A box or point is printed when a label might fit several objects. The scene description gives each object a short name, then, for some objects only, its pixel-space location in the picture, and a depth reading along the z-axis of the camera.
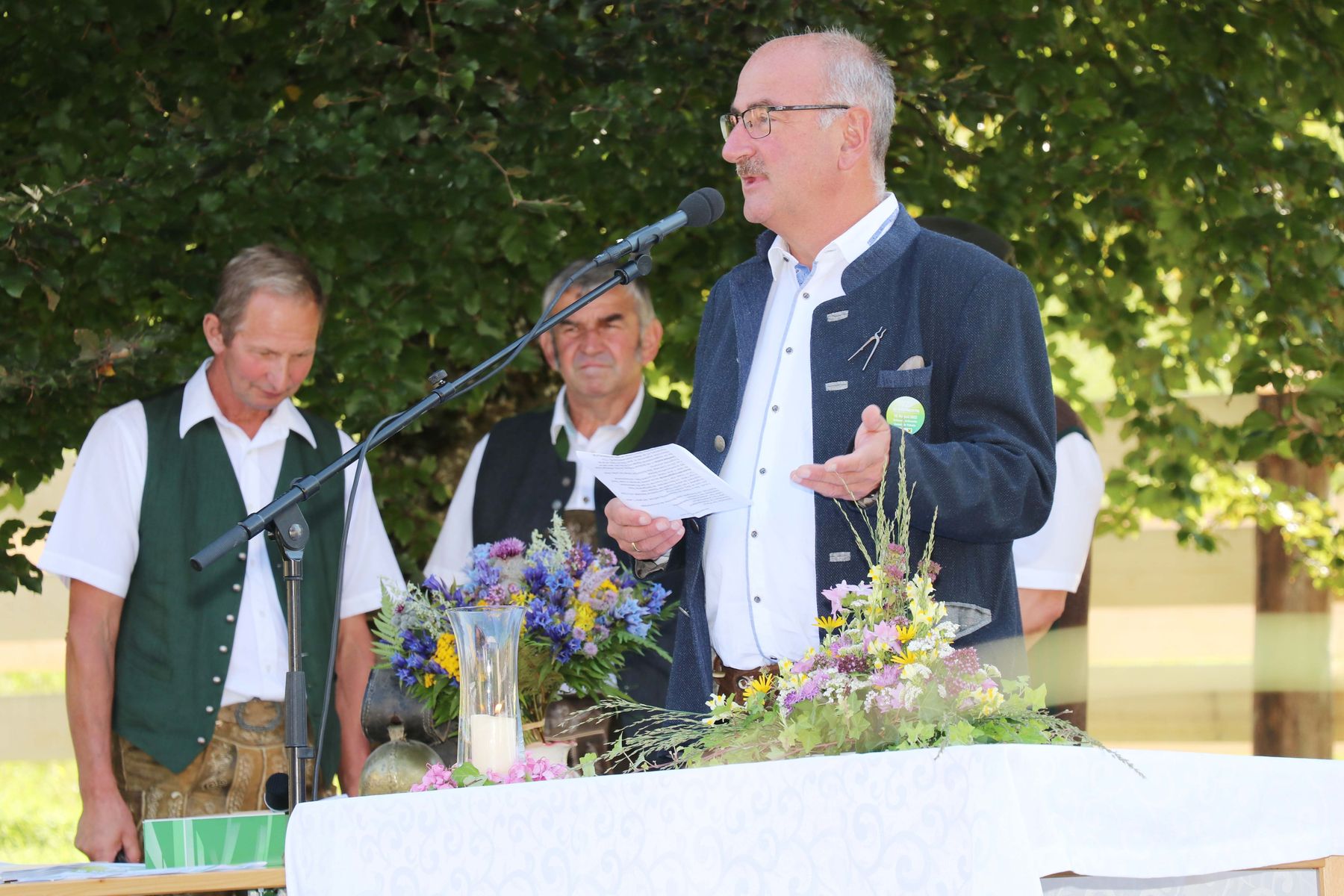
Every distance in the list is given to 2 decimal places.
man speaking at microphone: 5.49
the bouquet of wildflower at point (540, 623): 6.05
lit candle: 5.20
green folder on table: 5.62
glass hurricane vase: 5.24
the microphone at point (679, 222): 5.83
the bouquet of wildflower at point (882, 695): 4.00
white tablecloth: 3.66
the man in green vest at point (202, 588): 7.79
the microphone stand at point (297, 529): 5.50
